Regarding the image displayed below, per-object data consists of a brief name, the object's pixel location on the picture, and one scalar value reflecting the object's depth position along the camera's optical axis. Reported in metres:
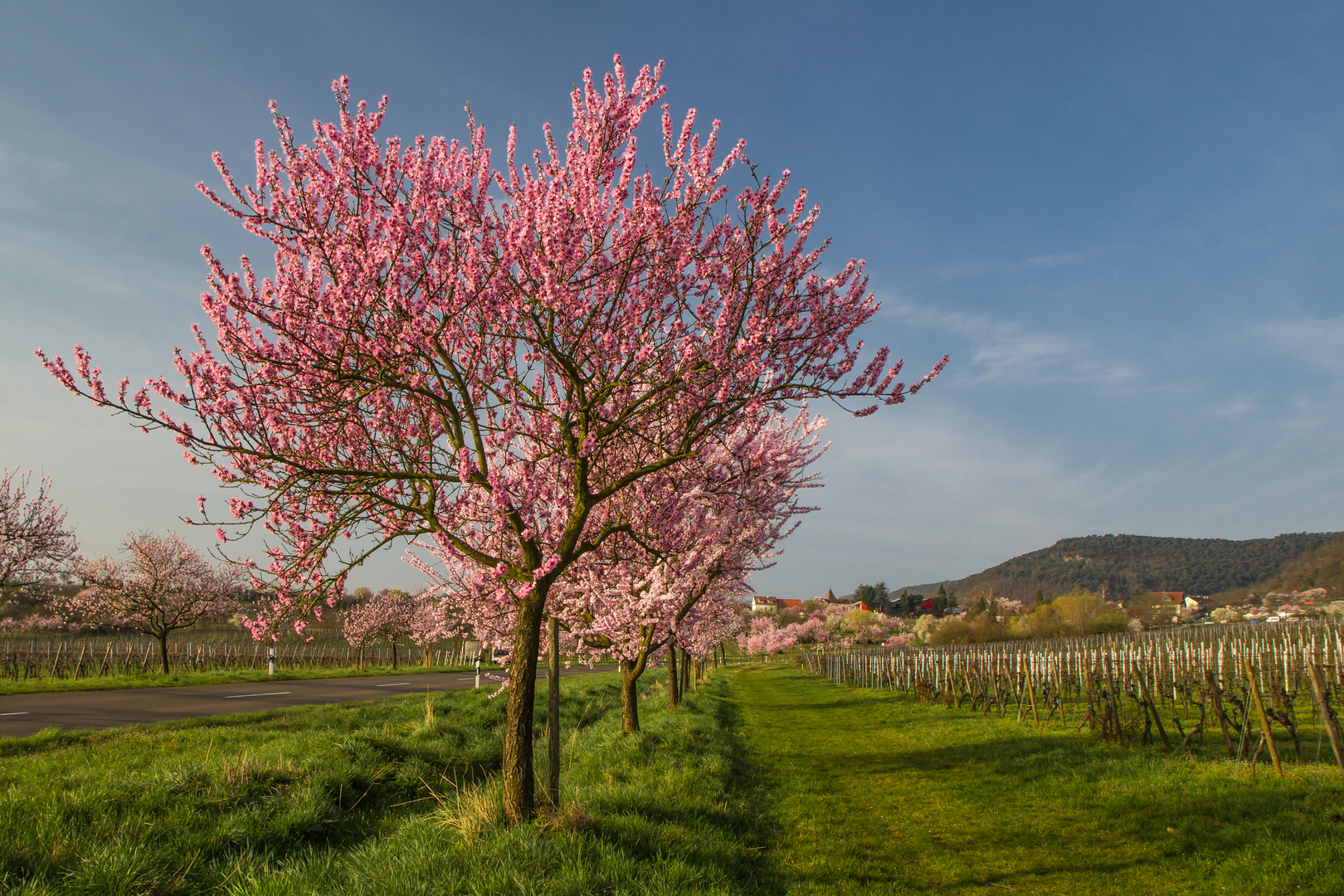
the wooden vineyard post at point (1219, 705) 10.13
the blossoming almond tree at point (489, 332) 6.04
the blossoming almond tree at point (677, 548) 9.06
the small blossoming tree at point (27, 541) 22.62
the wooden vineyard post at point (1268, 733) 8.82
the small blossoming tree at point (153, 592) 30.27
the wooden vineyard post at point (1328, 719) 7.48
